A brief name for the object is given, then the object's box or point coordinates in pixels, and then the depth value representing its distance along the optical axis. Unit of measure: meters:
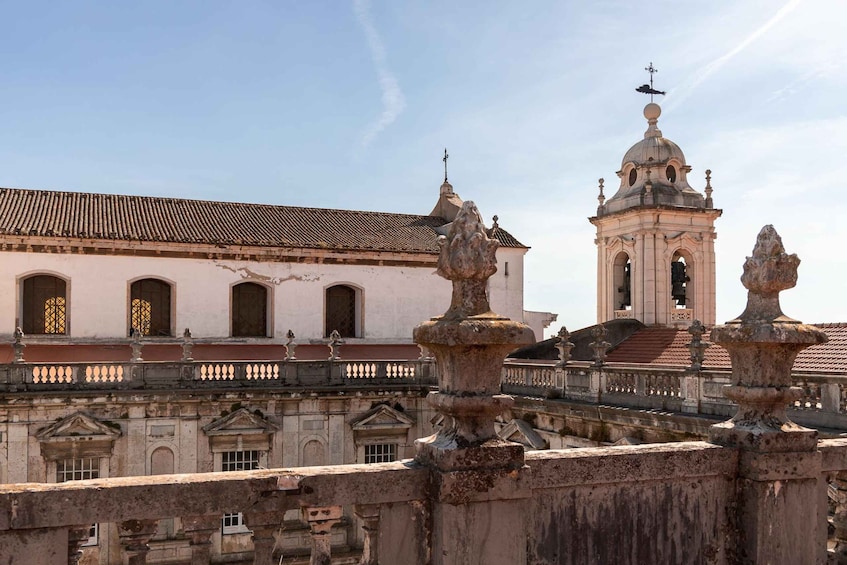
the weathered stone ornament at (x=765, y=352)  5.68
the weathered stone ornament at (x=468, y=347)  4.82
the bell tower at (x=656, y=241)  25.56
